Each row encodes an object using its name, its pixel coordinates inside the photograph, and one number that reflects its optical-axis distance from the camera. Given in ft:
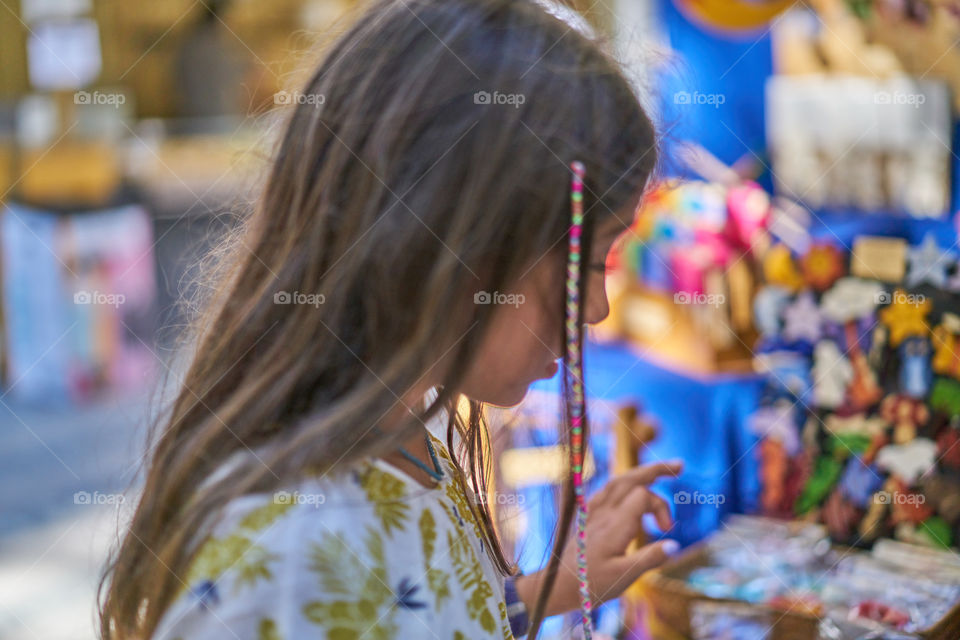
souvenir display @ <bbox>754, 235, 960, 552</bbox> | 8.06
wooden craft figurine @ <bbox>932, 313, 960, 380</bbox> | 8.00
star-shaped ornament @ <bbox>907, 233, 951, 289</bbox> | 8.05
